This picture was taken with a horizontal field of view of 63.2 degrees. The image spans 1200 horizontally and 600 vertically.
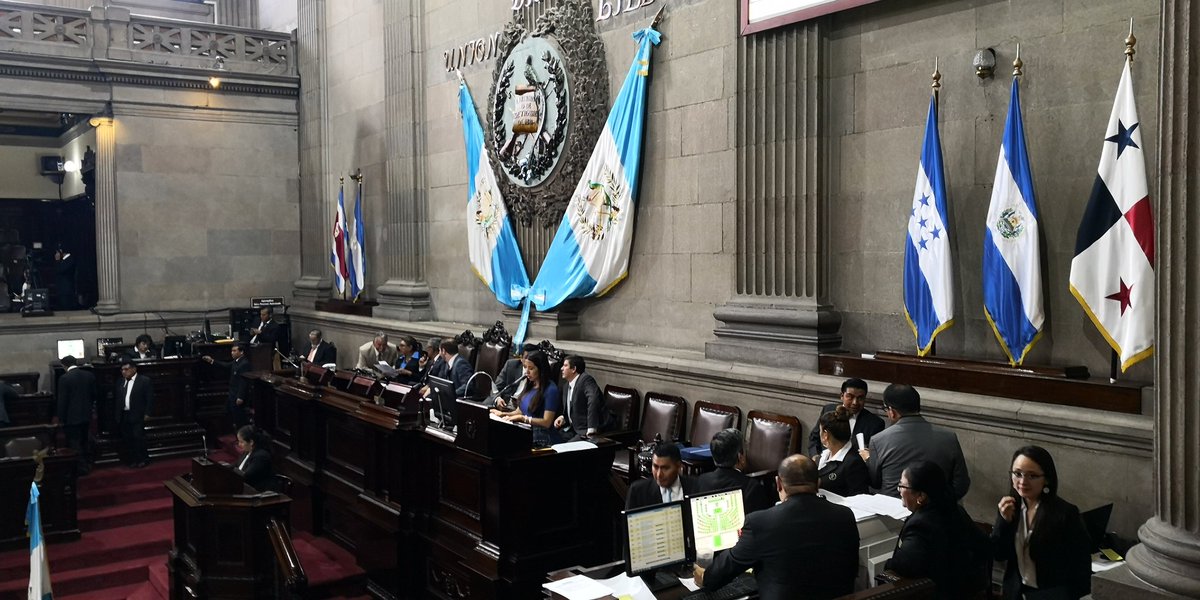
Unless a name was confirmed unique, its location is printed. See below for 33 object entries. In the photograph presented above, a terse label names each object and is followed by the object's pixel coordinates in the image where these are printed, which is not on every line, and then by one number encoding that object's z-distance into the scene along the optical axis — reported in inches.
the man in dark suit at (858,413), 229.1
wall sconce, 238.2
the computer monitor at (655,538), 165.9
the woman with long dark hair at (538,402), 282.2
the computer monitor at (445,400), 275.9
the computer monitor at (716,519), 175.9
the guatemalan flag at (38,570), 188.9
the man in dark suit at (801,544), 145.7
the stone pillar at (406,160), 504.4
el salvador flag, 226.2
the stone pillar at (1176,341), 127.1
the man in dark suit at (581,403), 293.0
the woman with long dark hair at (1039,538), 154.6
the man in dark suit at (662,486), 190.5
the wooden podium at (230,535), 248.2
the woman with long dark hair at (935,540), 148.6
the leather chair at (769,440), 265.3
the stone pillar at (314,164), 614.2
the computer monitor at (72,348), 526.9
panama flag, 201.3
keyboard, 161.2
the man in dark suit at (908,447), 199.2
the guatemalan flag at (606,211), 353.7
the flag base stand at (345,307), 548.9
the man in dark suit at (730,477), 185.0
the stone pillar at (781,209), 281.0
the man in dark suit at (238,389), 471.5
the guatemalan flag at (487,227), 426.6
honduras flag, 244.5
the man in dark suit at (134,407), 446.3
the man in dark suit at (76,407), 439.2
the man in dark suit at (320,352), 483.8
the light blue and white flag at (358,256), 558.9
